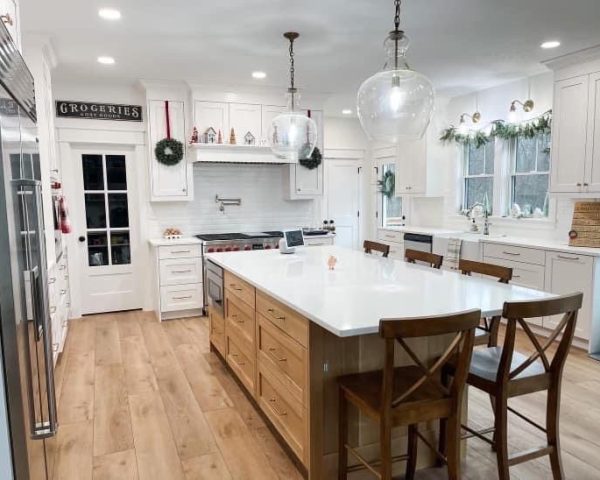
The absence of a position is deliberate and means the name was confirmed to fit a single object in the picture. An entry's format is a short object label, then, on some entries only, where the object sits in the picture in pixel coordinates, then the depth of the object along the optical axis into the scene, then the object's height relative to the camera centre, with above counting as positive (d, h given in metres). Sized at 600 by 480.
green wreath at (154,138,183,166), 5.46 +0.51
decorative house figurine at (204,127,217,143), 5.51 +0.68
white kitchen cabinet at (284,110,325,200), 6.14 +0.20
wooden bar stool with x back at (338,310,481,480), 1.76 -0.84
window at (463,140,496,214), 5.93 +0.23
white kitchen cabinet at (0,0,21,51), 2.31 +0.95
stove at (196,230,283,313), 5.46 -0.55
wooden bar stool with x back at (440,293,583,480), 1.95 -0.82
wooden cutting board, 4.39 -0.32
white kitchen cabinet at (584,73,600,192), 4.22 +0.48
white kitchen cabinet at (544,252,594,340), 4.11 -0.77
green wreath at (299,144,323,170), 6.10 +0.43
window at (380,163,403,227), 7.64 -0.14
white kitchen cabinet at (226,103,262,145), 5.69 +0.90
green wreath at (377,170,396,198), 7.62 +0.16
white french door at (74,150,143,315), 5.55 -0.41
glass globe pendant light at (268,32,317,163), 3.71 +0.49
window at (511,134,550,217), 5.28 +0.20
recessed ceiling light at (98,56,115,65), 4.45 +1.29
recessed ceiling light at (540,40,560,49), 4.08 +1.29
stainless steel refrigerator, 1.35 -0.32
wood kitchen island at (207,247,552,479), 2.18 -0.69
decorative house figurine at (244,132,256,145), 5.71 +0.67
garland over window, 5.07 +0.72
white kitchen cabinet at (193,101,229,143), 5.52 +0.92
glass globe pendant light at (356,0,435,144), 2.63 +0.54
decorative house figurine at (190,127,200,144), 5.46 +0.67
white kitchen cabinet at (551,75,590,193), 4.36 +0.54
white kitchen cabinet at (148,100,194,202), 5.46 +0.34
